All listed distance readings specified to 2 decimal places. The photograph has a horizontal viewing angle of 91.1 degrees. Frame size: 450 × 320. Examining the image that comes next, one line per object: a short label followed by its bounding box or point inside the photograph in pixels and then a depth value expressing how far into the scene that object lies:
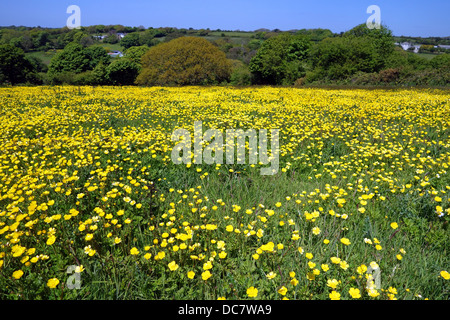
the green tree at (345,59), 36.31
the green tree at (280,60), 45.47
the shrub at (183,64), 32.41
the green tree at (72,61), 49.81
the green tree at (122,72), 41.84
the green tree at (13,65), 39.59
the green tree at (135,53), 52.91
